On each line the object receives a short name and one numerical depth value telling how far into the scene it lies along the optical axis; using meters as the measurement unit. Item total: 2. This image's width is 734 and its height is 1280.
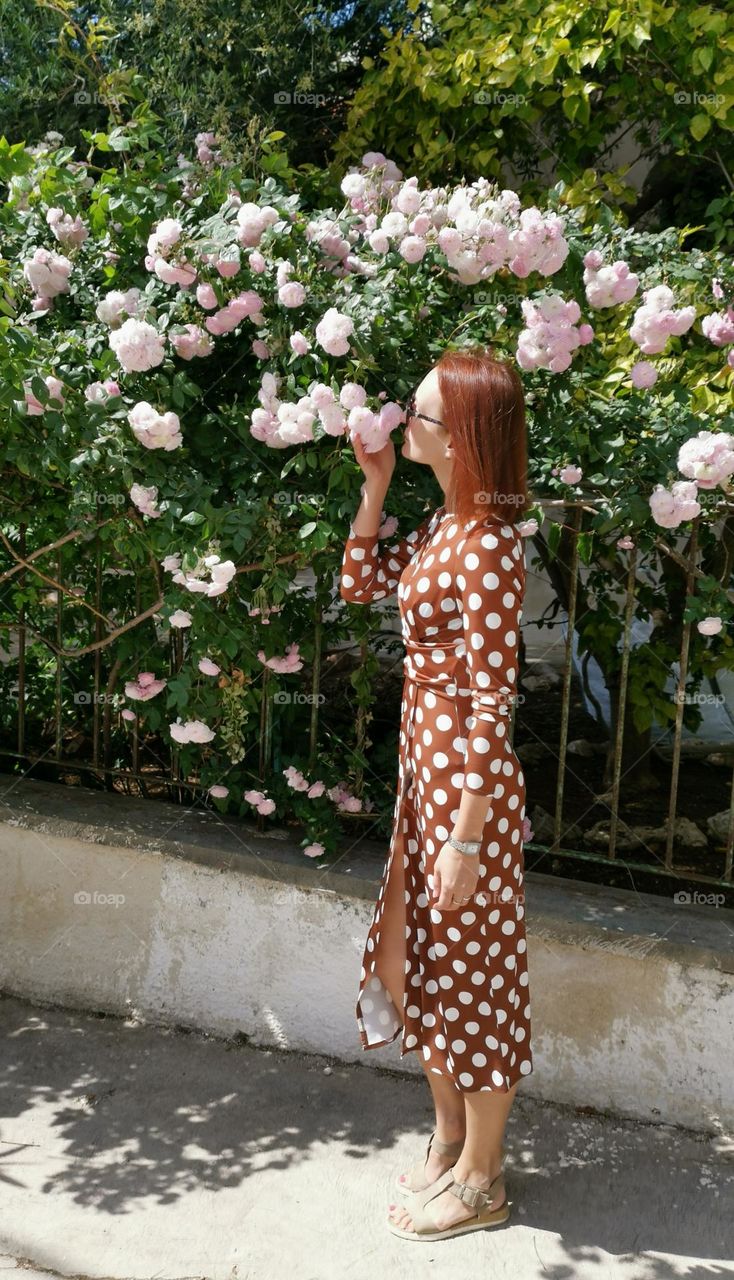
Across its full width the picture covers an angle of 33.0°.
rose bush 2.86
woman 2.49
